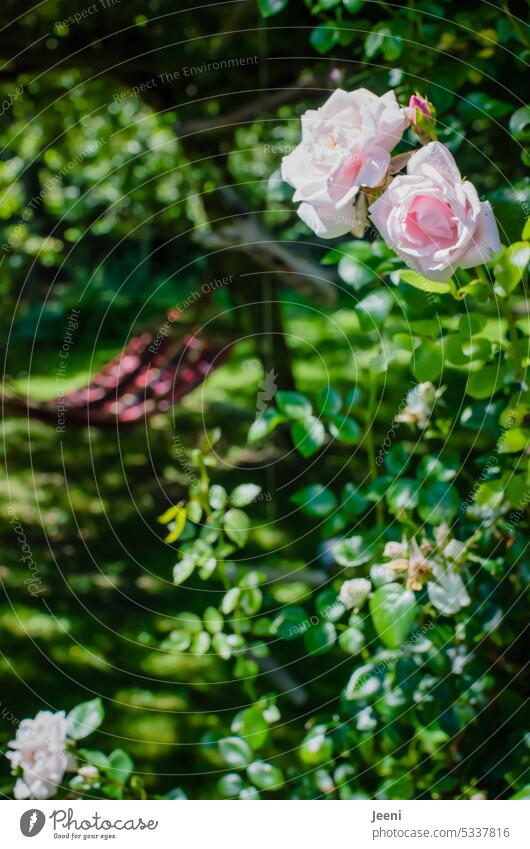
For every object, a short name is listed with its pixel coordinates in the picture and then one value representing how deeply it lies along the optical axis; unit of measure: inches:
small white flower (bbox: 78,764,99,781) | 33.8
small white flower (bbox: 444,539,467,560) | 34.9
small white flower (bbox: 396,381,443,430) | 37.5
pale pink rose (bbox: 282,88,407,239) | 29.5
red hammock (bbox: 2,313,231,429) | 99.3
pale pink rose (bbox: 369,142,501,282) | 28.0
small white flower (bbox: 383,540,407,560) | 34.5
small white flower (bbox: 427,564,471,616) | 34.4
